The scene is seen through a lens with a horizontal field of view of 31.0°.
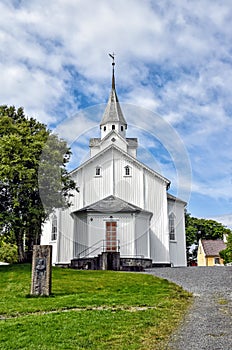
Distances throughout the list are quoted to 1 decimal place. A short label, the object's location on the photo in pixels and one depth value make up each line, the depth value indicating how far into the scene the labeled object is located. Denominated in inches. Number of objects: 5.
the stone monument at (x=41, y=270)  532.7
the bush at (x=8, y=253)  1729.6
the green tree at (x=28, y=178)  873.5
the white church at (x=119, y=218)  1108.5
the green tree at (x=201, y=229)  2556.6
